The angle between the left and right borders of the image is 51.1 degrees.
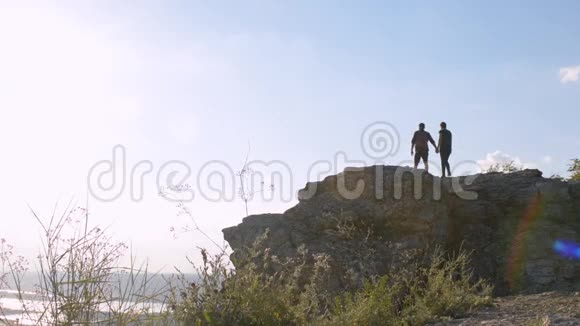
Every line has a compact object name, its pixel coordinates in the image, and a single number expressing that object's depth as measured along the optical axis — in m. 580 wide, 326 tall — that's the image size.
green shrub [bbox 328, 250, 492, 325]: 5.87
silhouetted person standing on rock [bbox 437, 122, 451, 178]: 13.85
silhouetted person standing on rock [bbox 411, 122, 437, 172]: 13.77
